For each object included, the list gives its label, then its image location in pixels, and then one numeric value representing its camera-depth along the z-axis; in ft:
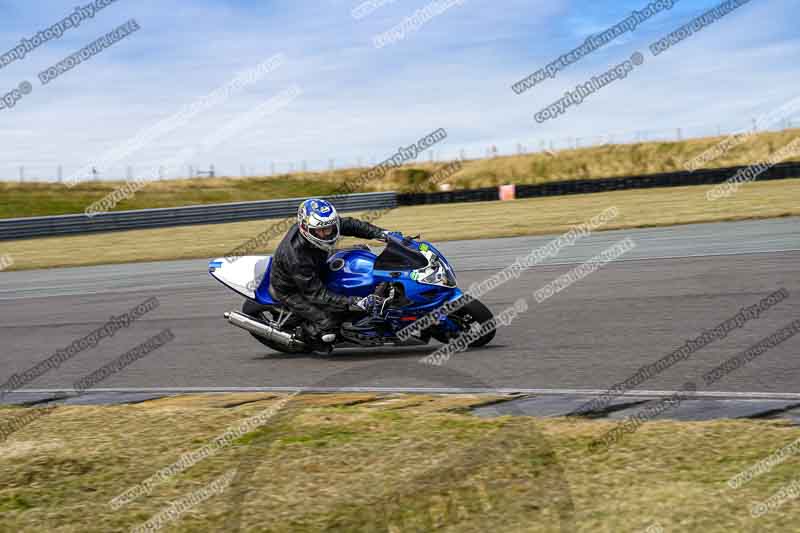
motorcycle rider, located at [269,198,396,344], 55.26
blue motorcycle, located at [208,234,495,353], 55.36
